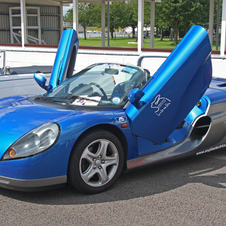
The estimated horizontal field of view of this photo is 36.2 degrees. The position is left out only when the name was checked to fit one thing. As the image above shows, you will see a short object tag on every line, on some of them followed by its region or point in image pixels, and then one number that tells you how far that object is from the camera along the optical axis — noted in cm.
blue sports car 318
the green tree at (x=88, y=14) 6826
